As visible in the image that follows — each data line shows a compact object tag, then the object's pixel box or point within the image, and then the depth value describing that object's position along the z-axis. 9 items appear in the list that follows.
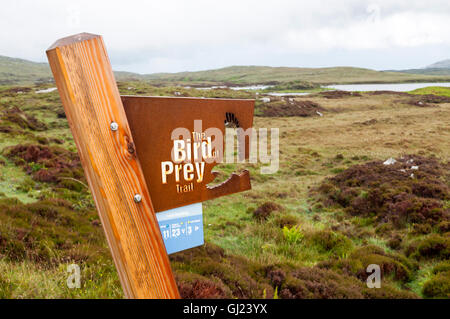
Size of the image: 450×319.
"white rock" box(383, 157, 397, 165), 12.12
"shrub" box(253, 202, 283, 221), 7.95
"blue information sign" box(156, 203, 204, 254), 2.23
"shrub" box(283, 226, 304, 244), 6.16
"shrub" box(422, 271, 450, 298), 4.01
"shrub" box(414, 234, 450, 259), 5.22
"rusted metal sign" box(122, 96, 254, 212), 2.03
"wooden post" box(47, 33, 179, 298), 1.60
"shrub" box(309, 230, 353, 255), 5.90
